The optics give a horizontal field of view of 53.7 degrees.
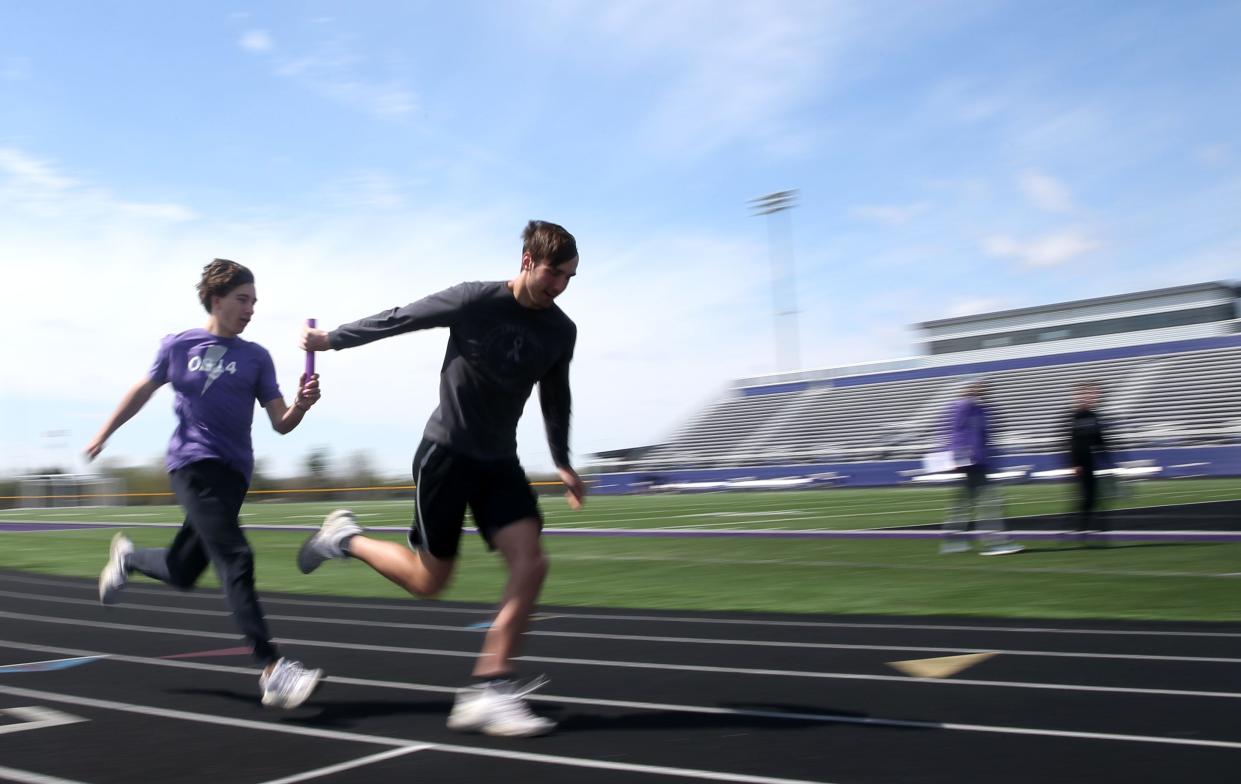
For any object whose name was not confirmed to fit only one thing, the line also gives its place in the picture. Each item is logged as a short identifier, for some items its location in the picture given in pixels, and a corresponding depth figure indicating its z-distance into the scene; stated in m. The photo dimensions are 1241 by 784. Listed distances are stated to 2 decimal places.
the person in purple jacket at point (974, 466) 12.23
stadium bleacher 40.31
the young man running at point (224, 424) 5.01
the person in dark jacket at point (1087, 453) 12.98
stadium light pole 58.84
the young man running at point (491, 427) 4.53
